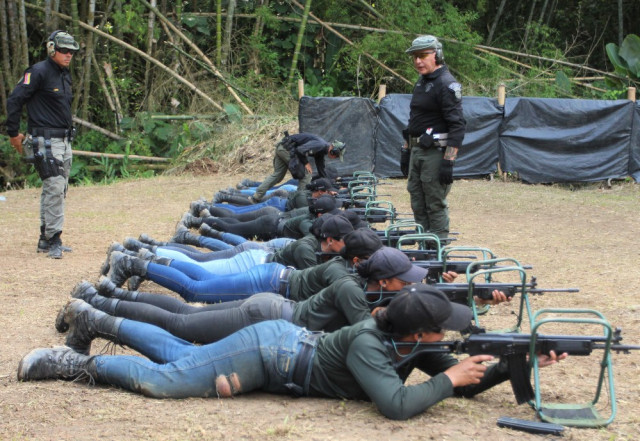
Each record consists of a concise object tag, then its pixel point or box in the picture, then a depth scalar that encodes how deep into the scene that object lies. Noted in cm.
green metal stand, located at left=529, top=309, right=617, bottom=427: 350
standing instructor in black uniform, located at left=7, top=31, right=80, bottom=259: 737
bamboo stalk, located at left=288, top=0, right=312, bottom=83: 1889
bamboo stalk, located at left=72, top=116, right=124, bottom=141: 1692
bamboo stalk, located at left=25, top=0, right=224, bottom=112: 1623
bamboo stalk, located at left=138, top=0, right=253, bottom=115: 1753
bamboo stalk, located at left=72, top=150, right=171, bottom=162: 1666
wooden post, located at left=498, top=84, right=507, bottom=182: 1518
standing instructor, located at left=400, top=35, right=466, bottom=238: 681
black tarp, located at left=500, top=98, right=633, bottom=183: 1479
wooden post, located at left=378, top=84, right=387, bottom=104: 1578
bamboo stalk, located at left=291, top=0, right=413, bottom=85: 1867
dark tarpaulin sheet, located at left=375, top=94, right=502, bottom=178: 1516
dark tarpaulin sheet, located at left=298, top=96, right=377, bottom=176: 1542
